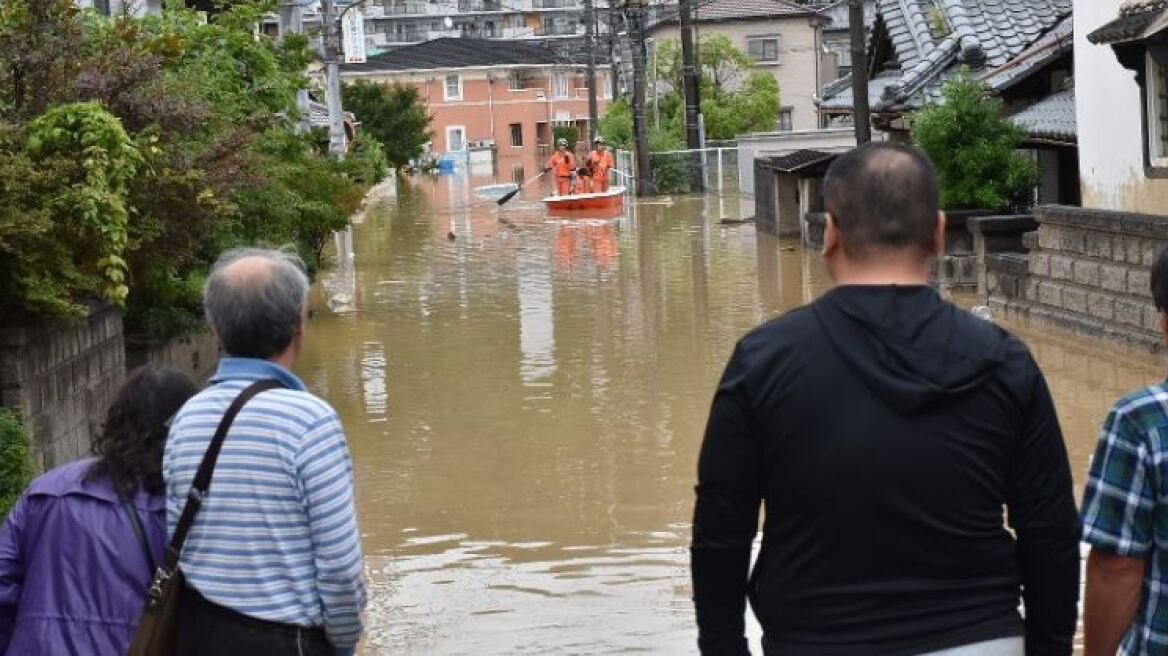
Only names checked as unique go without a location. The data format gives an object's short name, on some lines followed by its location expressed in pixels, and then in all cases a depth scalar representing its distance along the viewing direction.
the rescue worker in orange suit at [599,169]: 45.28
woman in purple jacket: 4.39
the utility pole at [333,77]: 31.61
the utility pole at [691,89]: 45.25
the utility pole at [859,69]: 26.14
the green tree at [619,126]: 57.94
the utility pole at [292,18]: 28.84
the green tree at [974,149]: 21.58
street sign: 43.47
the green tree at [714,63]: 57.22
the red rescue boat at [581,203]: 41.97
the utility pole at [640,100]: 47.81
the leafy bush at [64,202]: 9.80
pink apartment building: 92.19
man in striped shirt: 4.10
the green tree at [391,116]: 66.88
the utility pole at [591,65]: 61.91
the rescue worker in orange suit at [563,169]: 45.78
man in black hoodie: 3.46
